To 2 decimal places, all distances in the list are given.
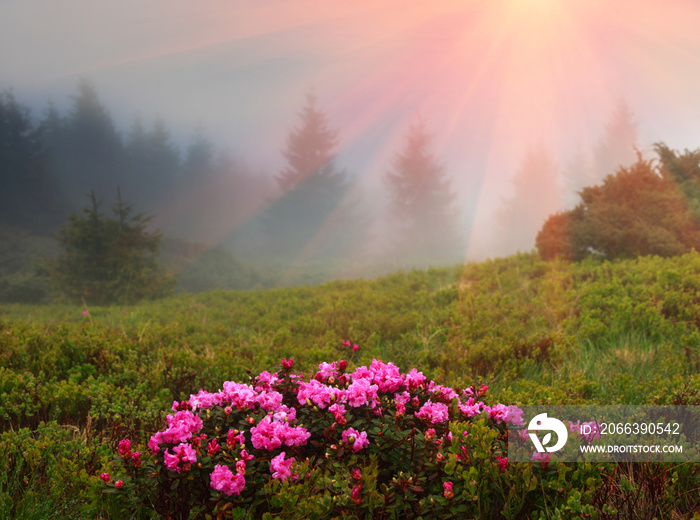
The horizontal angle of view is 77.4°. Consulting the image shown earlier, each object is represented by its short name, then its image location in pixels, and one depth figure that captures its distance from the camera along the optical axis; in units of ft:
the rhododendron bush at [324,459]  6.62
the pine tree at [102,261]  52.60
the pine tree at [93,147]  132.26
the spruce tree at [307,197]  123.65
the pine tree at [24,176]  100.89
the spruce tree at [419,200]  131.03
